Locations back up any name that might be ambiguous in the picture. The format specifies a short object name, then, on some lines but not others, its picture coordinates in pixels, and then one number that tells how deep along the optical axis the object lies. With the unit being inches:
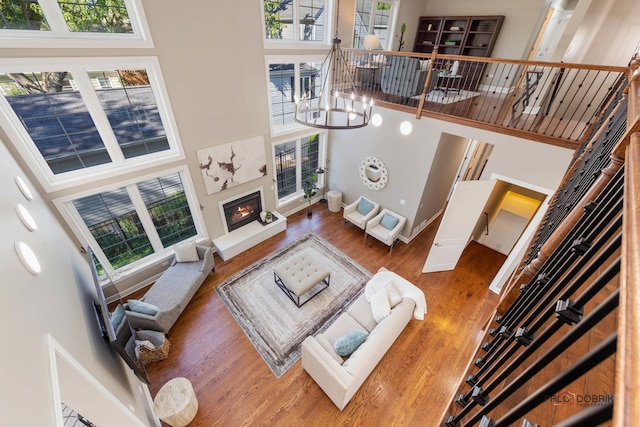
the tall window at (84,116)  124.5
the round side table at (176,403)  120.6
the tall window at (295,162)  248.5
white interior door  179.8
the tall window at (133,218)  160.2
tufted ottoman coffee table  180.2
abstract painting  191.3
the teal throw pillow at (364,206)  250.9
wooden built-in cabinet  274.1
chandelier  238.4
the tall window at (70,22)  113.0
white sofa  126.2
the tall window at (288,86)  209.6
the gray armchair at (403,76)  202.2
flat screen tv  99.0
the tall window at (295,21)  191.2
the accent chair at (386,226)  227.3
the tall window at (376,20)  245.9
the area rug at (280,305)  161.3
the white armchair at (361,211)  244.5
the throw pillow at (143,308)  153.3
